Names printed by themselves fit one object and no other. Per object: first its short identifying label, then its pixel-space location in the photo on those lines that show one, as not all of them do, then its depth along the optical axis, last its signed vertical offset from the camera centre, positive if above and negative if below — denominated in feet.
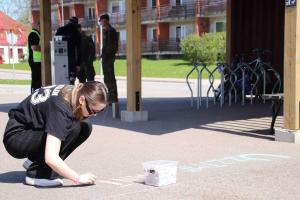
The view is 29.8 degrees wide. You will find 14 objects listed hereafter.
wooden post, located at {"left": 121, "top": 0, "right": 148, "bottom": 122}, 35.73 -1.02
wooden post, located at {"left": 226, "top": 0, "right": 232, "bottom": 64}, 54.29 +1.69
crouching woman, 16.43 -2.47
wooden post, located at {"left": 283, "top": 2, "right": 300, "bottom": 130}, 26.50 -1.06
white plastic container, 18.67 -4.19
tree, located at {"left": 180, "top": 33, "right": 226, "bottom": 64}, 143.54 -0.25
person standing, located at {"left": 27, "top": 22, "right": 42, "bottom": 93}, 46.21 -0.56
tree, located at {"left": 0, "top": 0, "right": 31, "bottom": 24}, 204.54 +15.15
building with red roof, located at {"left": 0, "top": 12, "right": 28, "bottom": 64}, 274.13 +3.20
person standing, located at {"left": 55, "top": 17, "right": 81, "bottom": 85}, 44.83 +0.24
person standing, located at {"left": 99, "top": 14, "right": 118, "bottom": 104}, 45.62 -0.69
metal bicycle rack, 46.85 -2.86
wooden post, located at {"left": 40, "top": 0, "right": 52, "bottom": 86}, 43.11 +0.89
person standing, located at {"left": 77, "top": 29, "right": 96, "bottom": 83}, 48.91 -0.97
